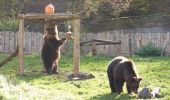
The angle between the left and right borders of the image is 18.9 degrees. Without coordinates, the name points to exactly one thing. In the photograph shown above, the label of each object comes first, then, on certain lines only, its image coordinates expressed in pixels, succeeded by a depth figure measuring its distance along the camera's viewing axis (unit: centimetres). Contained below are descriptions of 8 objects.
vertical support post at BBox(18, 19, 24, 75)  1817
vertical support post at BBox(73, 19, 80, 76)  1783
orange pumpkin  1812
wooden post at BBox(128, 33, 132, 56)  2902
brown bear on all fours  1324
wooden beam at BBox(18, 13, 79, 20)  1769
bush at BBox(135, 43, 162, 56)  2694
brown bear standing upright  1825
